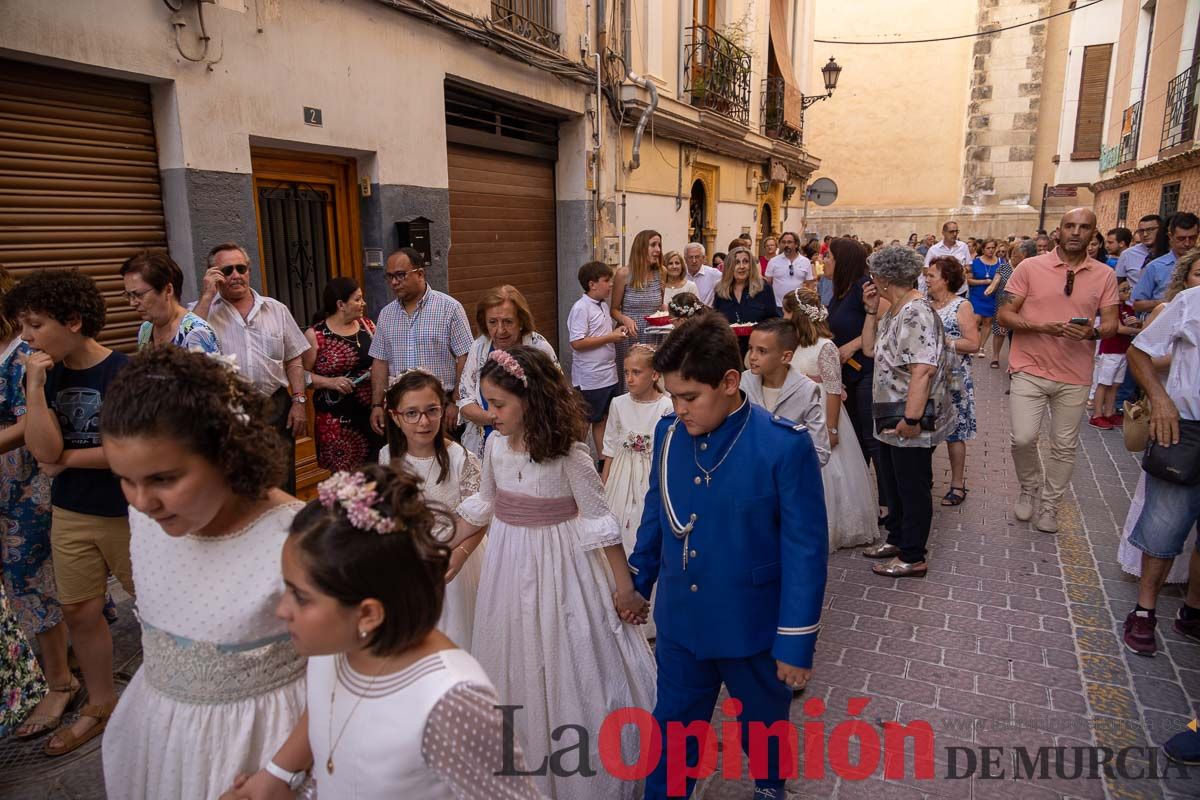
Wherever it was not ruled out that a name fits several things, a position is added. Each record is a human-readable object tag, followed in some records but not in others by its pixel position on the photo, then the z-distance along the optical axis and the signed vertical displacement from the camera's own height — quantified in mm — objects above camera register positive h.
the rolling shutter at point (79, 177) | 4035 +404
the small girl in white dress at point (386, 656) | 1476 -813
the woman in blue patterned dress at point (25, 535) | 3277 -1249
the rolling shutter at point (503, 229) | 7816 +230
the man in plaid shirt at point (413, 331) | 4797 -512
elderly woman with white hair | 4508 -865
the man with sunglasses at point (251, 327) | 4285 -439
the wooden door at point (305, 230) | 5551 +147
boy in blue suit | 2357 -904
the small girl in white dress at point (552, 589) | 2828 -1274
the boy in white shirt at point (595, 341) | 6160 -726
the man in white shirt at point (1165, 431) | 3600 -863
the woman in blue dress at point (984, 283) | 11789 -549
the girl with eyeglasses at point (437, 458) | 3189 -921
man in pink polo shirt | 5195 -636
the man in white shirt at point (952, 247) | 12633 +21
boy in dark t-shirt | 2938 -806
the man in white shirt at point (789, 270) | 10188 -285
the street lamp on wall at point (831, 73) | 16812 +3818
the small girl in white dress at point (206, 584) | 1691 -789
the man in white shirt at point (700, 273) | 8703 -276
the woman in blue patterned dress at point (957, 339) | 5328 -617
